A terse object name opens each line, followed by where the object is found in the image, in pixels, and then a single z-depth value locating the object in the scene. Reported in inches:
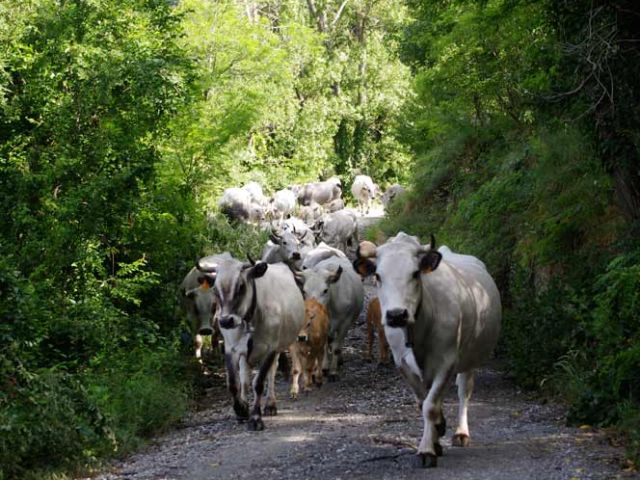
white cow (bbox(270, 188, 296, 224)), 1618.1
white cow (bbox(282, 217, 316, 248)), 1066.7
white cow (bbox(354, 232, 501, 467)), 363.9
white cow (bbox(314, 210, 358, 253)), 1330.0
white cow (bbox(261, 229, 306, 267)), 837.2
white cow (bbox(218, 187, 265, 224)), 1408.7
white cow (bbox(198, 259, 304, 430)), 491.5
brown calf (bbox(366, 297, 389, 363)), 689.0
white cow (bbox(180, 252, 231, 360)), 699.4
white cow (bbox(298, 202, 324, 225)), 1689.2
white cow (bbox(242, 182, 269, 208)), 1573.6
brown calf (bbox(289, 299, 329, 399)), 597.6
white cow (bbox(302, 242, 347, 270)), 818.8
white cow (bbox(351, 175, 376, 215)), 2010.8
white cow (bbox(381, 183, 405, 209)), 1812.4
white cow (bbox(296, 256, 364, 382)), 663.1
